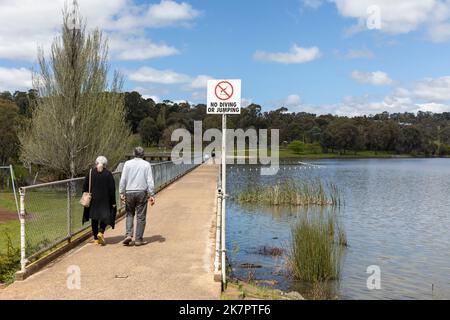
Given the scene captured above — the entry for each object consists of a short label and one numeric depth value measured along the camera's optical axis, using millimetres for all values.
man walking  10023
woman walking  9945
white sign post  7738
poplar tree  25672
